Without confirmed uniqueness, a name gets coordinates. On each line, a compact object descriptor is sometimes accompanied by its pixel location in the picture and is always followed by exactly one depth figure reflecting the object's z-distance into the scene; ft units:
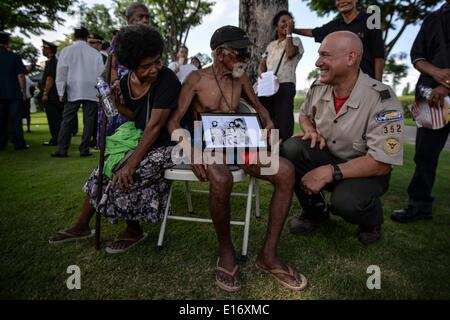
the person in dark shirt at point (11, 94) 20.22
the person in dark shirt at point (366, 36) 10.79
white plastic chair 7.21
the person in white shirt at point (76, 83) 18.78
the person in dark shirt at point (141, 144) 7.16
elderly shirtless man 6.59
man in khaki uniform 7.47
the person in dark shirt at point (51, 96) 22.48
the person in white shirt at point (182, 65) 23.67
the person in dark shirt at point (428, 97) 9.26
